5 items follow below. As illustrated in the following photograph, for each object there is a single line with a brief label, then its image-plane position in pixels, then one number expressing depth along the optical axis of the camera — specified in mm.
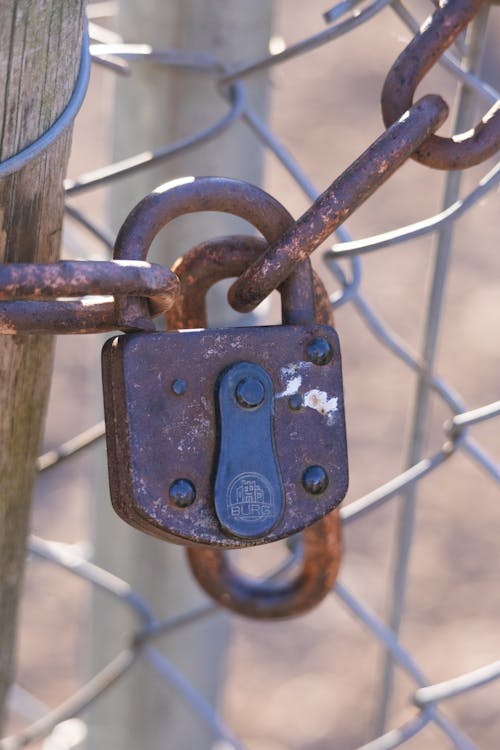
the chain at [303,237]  430
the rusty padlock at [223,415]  446
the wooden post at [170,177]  553
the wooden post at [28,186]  438
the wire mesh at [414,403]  529
